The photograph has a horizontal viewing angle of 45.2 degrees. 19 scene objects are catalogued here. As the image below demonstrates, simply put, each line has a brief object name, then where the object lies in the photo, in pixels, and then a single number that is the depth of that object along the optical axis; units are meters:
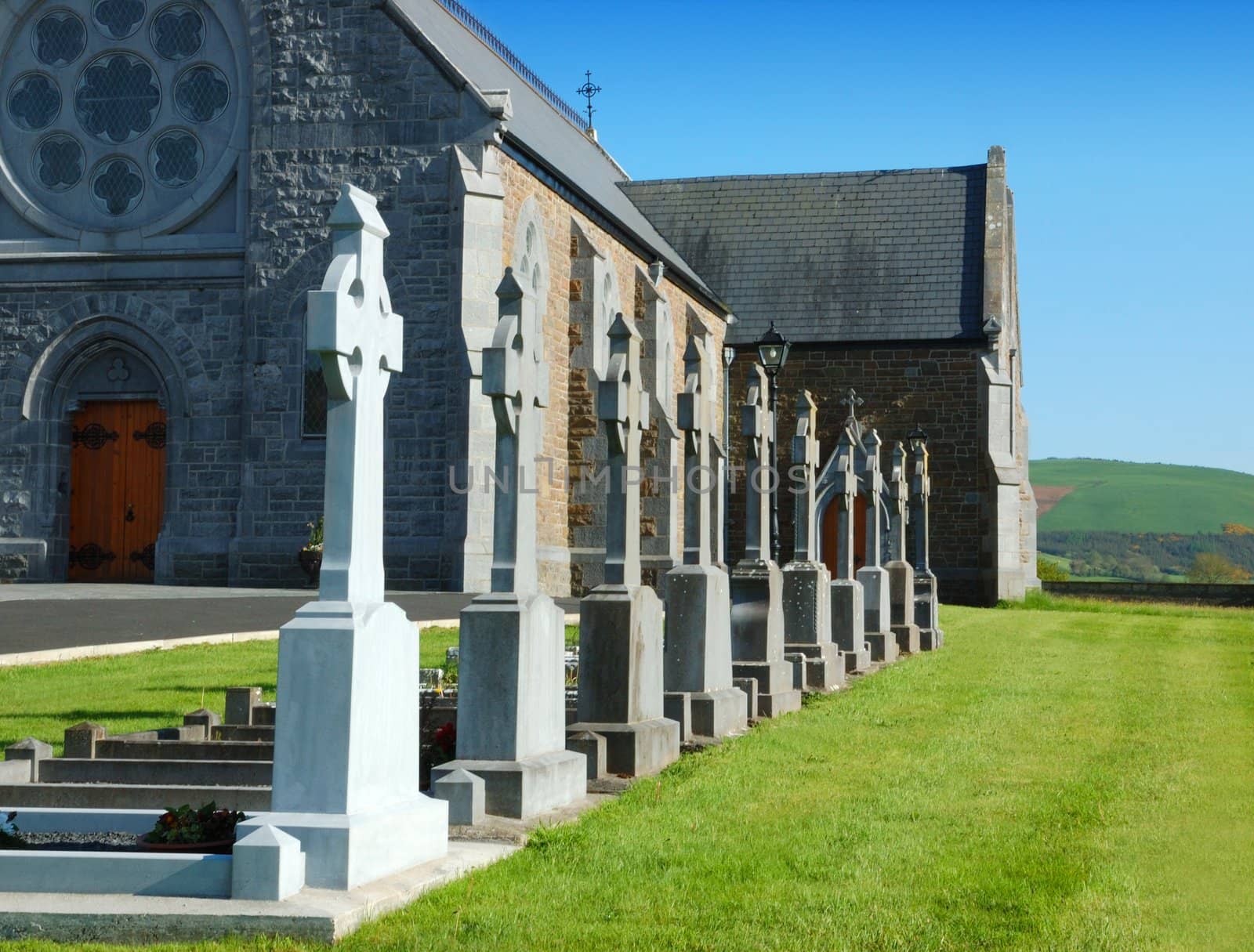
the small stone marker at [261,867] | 5.11
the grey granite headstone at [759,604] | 11.84
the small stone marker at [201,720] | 8.85
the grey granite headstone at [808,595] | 13.81
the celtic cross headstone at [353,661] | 5.52
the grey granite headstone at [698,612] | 10.11
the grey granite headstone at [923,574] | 20.27
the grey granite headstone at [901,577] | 19.03
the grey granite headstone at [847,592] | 16.03
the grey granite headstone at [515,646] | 7.28
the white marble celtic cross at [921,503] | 22.19
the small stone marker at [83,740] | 7.97
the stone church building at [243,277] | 22.48
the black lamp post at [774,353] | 18.30
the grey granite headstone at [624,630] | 8.66
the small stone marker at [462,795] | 6.84
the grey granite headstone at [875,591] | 17.50
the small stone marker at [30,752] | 7.46
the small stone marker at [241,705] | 9.58
